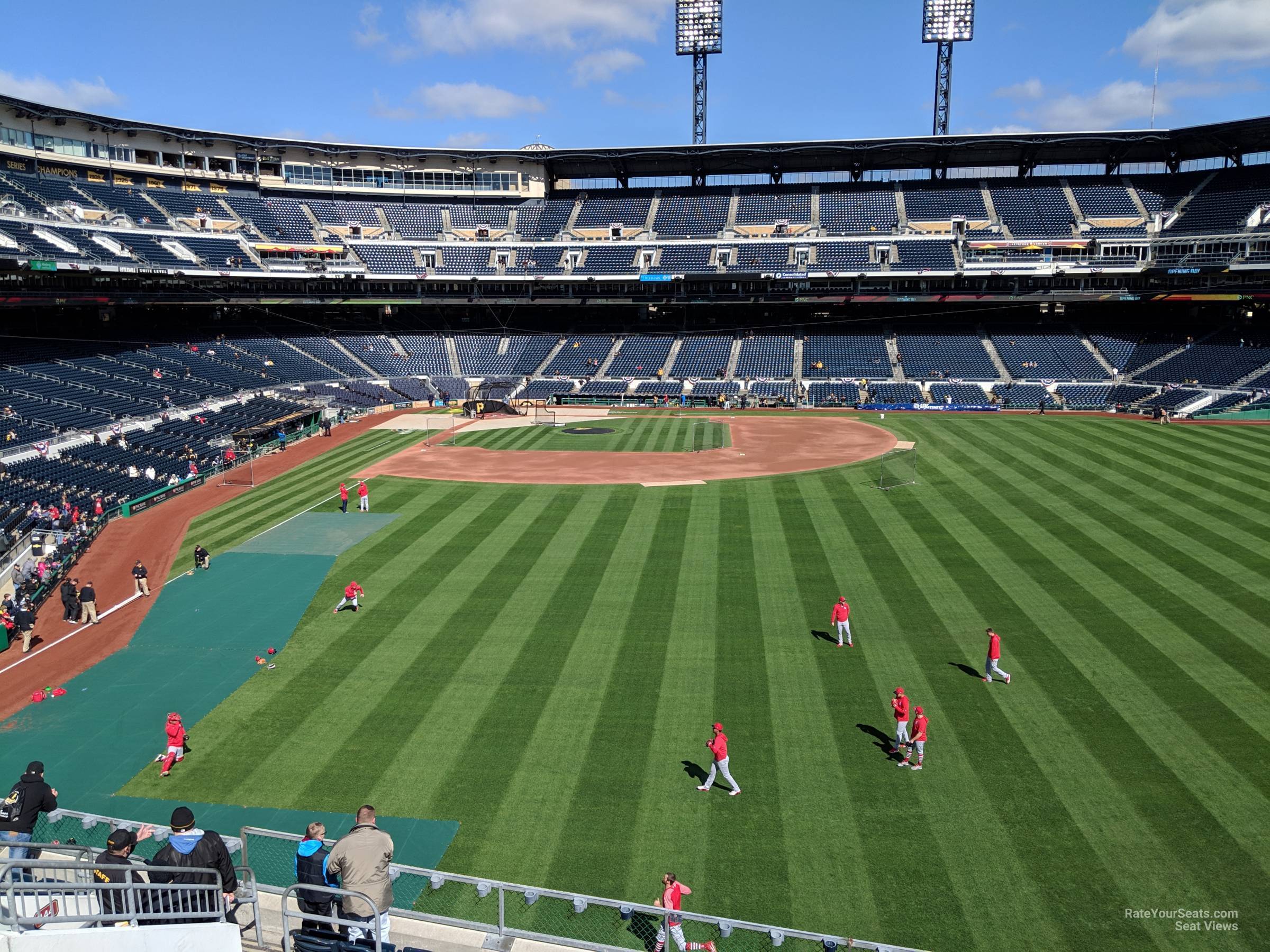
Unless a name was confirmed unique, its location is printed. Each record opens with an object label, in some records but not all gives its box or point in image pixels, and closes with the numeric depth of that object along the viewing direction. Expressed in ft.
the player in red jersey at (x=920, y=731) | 48.85
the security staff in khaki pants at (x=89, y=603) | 76.38
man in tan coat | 26.17
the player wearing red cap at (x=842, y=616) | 65.62
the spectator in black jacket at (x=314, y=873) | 27.30
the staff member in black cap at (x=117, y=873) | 25.57
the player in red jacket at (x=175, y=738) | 51.31
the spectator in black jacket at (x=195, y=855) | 27.81
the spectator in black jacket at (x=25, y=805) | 34.06
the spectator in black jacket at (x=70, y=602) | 76.89
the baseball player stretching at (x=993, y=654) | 58.13
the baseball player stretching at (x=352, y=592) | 76.18
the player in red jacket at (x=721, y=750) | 46.78
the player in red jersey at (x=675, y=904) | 32.94
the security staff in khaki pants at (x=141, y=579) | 82.38
